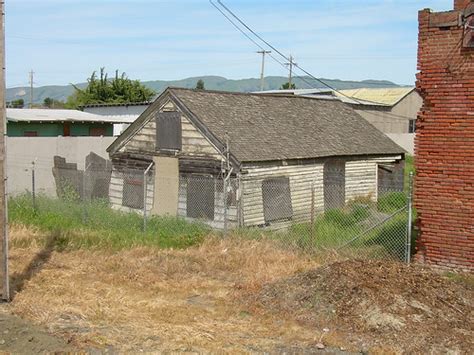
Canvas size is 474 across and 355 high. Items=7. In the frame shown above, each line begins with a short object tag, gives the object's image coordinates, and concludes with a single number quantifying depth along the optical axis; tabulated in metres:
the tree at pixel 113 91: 60.05
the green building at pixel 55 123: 31.44
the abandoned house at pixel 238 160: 17.48
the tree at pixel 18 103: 78.79
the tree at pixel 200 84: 98.03
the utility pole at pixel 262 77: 70.59
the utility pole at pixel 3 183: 9.21
